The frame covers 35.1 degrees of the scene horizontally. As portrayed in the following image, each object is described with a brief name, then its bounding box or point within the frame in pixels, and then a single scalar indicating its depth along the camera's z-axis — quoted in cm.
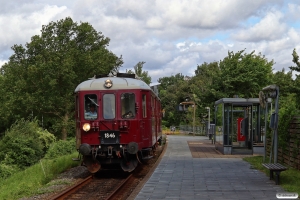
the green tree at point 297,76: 1303
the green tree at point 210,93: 3731
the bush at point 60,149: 2580
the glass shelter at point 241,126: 2081
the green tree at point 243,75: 3441
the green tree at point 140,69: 7475
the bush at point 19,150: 2517
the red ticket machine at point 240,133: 2119
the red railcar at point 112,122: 1384
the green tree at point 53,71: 4012
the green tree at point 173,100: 7931
